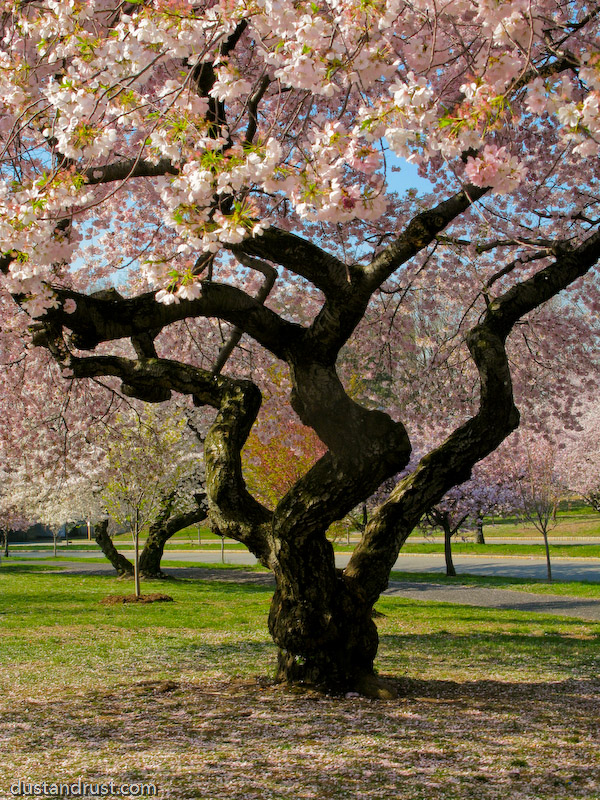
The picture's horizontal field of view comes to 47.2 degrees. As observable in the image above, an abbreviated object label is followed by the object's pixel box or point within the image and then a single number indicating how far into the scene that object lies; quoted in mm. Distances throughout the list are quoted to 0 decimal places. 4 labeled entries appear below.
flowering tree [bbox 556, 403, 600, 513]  29703
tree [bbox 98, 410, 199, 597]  14992
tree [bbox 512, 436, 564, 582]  19547
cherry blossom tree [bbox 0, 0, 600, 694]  3896
